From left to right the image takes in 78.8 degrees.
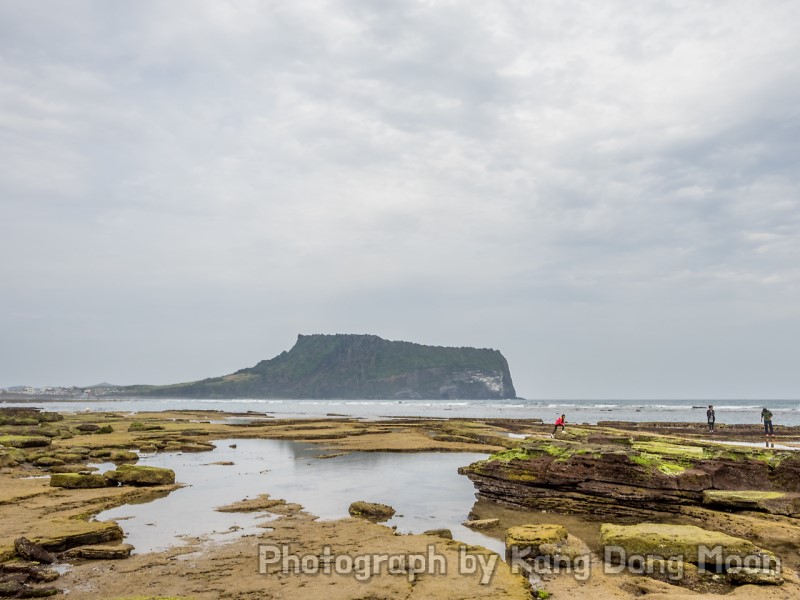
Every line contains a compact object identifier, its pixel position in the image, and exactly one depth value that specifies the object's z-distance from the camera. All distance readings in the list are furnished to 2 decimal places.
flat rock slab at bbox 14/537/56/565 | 12.50
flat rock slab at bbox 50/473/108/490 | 22.12
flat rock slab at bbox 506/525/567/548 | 13.66
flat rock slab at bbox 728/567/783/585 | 11.72
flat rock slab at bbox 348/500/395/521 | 17.92
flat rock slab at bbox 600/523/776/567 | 12.59
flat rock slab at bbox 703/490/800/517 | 16.53
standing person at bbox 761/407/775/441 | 38.22
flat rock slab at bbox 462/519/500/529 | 17.08
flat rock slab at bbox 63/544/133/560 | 13.25
